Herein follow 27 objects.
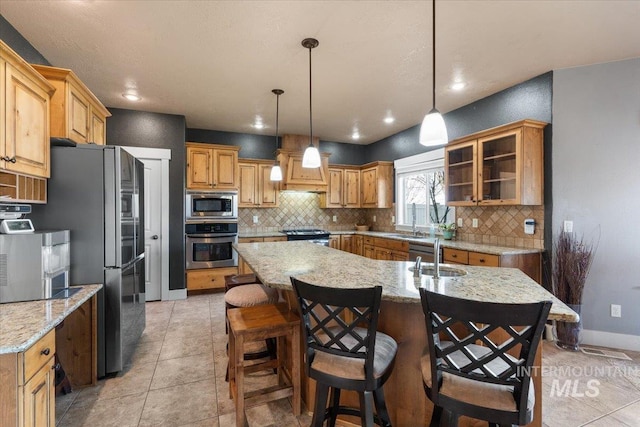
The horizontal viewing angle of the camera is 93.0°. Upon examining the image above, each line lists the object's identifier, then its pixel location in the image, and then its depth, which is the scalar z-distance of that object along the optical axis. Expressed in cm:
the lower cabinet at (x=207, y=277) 464
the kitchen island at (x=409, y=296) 149
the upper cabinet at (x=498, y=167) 317
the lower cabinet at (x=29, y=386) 121
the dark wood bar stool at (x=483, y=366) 106
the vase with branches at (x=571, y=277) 288
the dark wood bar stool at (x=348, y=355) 131
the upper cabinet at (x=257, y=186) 536
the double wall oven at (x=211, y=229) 462
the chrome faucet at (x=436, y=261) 190
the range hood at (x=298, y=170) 553
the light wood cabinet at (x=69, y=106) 226
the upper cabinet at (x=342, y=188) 607
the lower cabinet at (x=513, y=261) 306
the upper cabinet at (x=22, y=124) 170
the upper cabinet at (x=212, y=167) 475
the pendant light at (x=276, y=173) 390
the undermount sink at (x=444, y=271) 216
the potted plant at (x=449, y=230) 427
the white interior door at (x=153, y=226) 438
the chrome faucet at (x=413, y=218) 497
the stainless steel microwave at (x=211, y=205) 467
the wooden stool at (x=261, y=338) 178
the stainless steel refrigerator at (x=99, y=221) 222
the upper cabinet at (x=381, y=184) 577
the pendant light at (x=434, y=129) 186
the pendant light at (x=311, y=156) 259
